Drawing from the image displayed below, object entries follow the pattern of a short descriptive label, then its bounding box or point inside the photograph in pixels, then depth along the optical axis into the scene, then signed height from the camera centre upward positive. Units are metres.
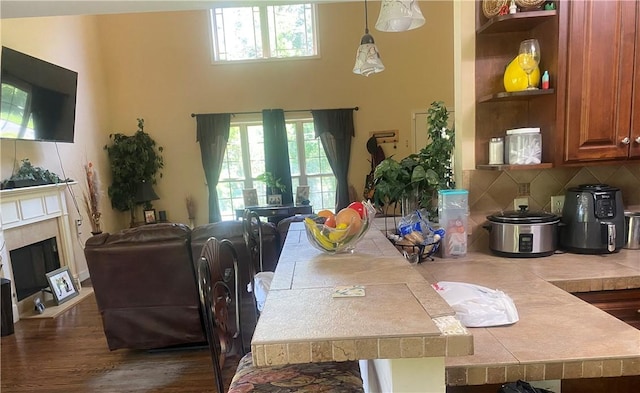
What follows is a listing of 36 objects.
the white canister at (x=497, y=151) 1.82 -0.03
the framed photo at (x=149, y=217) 6.07 -0.86
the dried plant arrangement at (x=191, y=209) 6.30 -0.79
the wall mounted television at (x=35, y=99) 3.48 +0.77
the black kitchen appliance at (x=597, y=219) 1.75 -0.39
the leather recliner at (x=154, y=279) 2.49 -0.79
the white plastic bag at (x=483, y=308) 1.12 -0.50
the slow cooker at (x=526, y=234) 1.78 -0.45
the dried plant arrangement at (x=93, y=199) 4.78 -0.40
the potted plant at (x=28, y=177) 3.61 -0.05
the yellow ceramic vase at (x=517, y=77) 1.72 +0.31
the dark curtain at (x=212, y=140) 6.16 +0.36
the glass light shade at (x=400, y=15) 1.80 +0.67
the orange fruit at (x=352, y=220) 1.25 -0.23
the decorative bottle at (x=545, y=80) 1.70 +0.28
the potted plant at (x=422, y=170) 1.82 -0.10
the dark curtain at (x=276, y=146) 6.14 +0.19
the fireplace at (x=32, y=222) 3.52 -0.53
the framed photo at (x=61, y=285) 3.80 -1.22
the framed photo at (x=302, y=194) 6.23 -0.64
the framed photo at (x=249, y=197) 6.17 -0.63
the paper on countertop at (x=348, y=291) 0.89 -0.34
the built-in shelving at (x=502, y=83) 1.69 +0.30
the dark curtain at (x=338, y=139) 6.14 +0.25
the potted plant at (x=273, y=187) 6.07 -0.49
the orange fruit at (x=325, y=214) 1.37 -0.22
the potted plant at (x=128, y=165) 5.84 +0.01
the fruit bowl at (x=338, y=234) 1.25 -0.27
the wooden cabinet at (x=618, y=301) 1.52 -0.67
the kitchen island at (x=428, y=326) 0.69 -0.38
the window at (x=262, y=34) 6.16 +2.09
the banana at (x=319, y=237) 1.26 -0.28
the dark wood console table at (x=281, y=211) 5.62 -0.83
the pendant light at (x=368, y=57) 2.74 +0.71
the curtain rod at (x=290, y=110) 6.18 +0.77
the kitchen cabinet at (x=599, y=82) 1.63 +0.25
